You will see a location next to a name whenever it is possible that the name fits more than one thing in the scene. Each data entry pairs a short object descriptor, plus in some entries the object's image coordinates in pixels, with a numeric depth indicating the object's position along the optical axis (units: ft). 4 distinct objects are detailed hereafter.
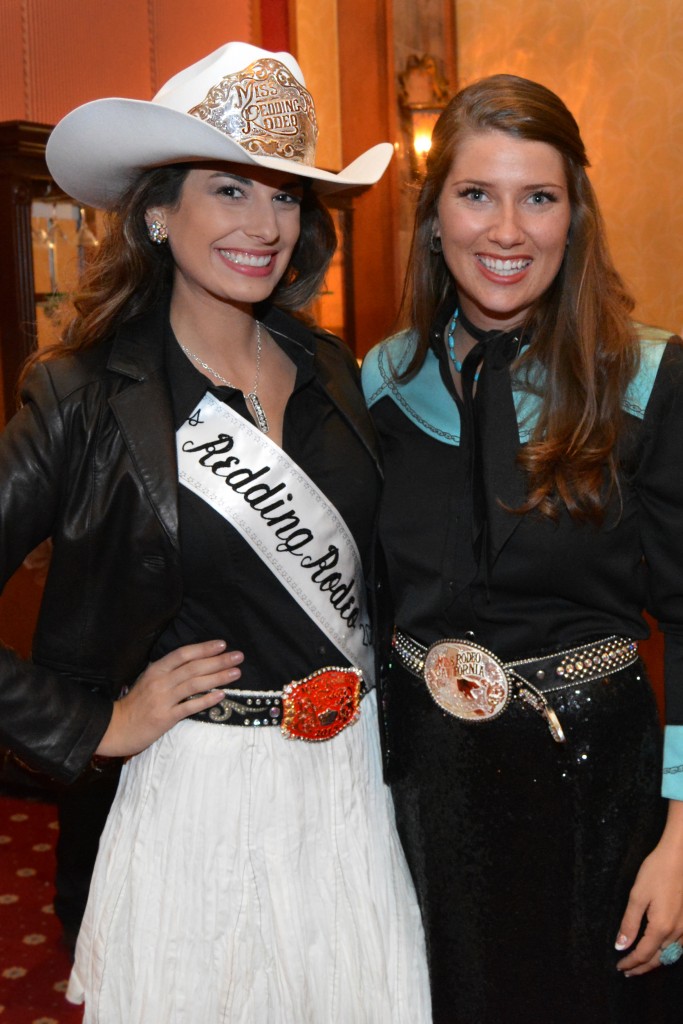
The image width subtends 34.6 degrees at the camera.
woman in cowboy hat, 4.44
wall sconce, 16.58
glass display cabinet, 10.37
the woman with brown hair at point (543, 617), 4.42
